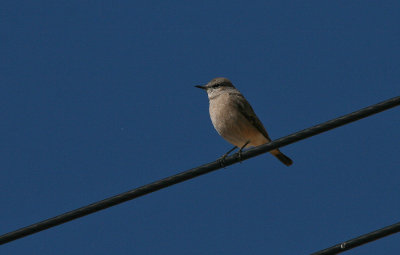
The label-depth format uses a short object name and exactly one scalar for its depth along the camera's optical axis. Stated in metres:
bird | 18.83
